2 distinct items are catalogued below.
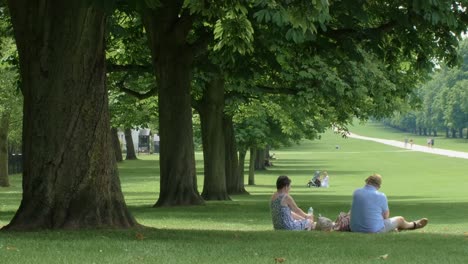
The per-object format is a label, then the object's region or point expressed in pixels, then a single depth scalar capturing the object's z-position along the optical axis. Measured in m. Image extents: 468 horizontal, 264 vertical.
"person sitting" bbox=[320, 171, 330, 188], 51.80
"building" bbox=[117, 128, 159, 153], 132.88
